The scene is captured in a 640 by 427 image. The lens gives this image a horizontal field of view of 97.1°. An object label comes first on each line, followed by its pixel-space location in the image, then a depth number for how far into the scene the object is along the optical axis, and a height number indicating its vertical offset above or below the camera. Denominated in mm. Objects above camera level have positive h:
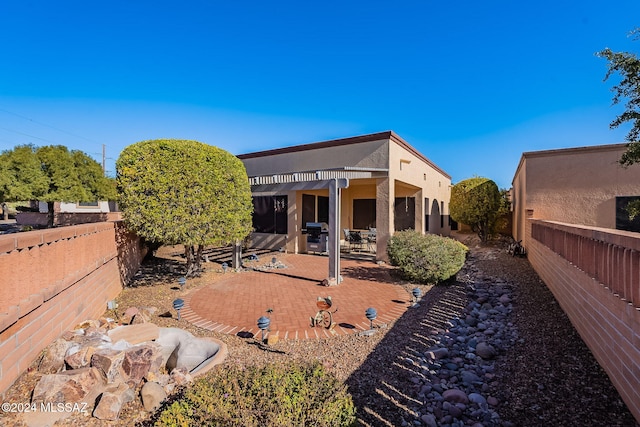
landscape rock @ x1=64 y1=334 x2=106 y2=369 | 3496 -1824
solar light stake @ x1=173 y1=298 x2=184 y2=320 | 5430 -1781
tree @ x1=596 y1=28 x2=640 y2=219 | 5836 +2687
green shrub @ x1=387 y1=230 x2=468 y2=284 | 7785 -1240
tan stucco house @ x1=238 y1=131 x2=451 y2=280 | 10484 +978
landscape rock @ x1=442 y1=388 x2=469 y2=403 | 3293 -2157
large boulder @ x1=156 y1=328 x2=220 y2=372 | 4117 -2103
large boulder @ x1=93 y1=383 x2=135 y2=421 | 3004 -2098
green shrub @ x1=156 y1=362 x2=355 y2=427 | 1946 -1416
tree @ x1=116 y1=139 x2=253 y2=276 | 6938 +525
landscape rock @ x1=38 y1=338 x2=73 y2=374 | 3484 -1863
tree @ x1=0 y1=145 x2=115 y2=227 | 18172 +2387
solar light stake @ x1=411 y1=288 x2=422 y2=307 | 6484 -1882
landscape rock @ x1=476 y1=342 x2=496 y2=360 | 4332 -2130
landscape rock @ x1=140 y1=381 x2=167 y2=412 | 3201 -2134
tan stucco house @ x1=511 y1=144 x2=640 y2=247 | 10125 +1095
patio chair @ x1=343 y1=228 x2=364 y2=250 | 13367 -1234
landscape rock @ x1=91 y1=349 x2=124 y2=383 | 3410 -1869
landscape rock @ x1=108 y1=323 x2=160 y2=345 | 4277 -1906
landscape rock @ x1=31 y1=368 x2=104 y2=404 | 3025 -1942
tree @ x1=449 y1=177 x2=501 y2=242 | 15594 +545
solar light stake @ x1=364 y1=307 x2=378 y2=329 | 4934 -1766
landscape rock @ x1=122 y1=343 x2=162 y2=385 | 3512 -1918
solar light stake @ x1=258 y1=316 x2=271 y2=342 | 4520 -1772
